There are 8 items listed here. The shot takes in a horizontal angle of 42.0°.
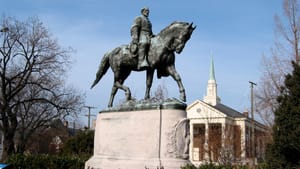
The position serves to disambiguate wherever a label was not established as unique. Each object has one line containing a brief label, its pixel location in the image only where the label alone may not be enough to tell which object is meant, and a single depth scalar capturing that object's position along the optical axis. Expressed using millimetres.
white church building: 39647
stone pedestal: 11195
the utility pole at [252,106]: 33400
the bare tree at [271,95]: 23338
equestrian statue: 12125
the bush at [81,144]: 23169
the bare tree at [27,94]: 29562
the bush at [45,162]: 14734
